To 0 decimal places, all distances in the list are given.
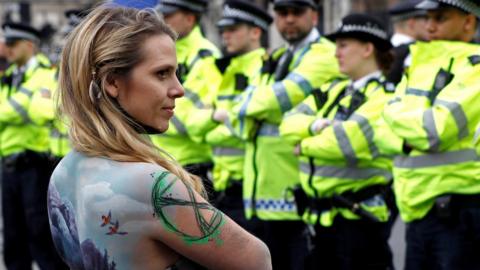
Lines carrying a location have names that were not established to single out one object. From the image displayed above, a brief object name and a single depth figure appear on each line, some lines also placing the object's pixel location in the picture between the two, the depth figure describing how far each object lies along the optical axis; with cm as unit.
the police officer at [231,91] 749
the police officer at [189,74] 766
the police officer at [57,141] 904
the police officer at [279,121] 684
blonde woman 248
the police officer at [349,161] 615
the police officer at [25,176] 911
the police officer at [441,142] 531
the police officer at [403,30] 804
